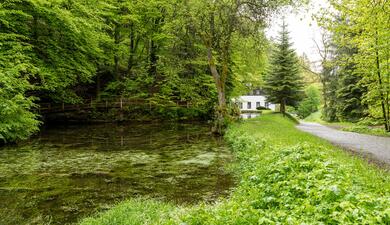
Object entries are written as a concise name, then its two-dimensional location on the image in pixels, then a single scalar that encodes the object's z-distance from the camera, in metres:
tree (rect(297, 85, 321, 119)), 55.34
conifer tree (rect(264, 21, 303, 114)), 36.31
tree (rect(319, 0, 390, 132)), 13.92
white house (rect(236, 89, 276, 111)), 67.75
